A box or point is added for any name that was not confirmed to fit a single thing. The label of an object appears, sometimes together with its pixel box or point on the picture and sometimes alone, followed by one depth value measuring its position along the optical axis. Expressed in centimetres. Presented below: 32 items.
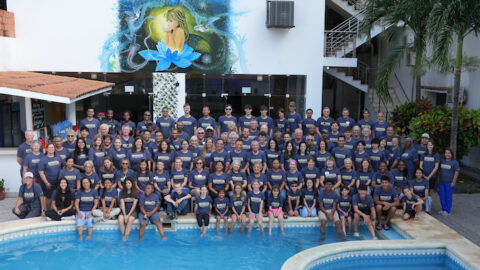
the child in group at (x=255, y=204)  1043
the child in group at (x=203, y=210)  1037
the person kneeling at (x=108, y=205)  1034
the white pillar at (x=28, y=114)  1306
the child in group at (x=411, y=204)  1071
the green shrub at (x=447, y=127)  1282
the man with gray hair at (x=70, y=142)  1111
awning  1173
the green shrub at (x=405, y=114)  1465
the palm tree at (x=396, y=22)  1284
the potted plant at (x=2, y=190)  1234
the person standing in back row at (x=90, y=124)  1221
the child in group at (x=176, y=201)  1055
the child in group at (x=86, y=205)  1016
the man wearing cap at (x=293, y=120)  1350
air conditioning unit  1549
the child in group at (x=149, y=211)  1023
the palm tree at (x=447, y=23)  1095
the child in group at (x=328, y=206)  1045
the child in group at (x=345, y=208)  1040
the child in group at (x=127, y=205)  1020
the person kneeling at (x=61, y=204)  1023
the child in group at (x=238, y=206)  1040
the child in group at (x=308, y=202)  1081
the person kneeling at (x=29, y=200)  1038
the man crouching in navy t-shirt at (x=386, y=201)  1045
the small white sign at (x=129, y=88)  1619
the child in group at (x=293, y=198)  1082
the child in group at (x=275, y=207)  1055
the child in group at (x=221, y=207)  1045
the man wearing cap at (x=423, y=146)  1154
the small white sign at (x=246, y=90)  1653
